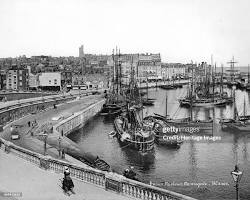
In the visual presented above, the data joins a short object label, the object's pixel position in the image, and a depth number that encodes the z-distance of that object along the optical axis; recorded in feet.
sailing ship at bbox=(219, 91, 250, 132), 182.45
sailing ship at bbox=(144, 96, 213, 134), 184.85
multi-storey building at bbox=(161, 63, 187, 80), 650.06
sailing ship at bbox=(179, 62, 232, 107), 314.14
